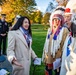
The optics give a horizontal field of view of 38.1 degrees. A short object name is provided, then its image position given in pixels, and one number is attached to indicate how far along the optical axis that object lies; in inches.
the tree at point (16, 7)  651.6
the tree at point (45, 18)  783.8
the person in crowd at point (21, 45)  75.9
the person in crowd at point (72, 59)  38.1
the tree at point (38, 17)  1165.9
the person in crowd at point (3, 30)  183.8
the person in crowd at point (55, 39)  76.1
